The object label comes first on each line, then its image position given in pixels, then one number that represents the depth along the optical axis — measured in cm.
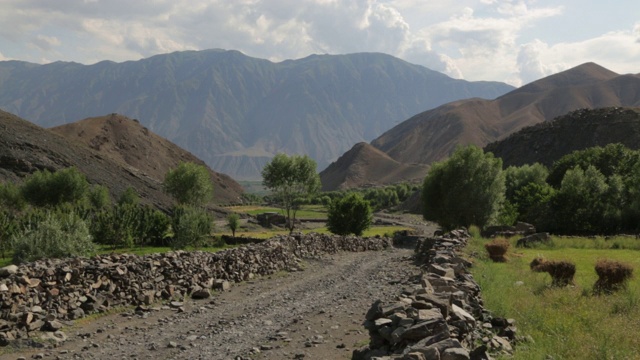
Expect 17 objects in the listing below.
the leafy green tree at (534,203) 5533
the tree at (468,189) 5578
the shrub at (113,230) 5488
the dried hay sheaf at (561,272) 1889
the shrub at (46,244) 2453
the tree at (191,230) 4800
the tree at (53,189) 7844
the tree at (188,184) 9838
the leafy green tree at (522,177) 8044
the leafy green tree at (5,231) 4459
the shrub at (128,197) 10673
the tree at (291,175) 7794
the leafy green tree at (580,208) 5109
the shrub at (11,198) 7744
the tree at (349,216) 6438
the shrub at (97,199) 9282
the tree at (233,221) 7154
